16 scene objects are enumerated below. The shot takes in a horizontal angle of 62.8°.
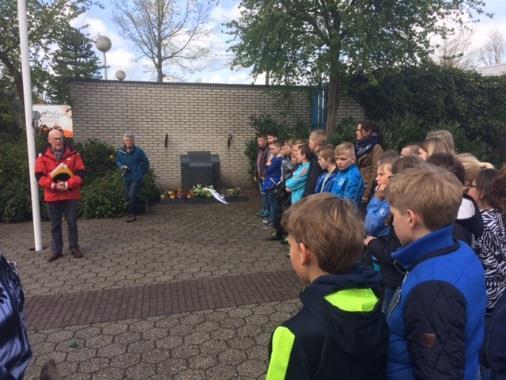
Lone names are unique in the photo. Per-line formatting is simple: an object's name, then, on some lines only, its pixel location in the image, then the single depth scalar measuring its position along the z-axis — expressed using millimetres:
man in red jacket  5715
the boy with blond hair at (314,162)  5688
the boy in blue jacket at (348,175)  4484
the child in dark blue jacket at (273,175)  7492
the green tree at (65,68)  10539
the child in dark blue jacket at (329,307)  1309
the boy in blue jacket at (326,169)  4875
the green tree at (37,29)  9773
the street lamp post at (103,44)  14953
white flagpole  5844
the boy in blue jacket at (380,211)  3202
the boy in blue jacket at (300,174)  5969
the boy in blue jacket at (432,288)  1428
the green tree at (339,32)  8938
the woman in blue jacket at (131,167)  8375
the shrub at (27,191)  8367
